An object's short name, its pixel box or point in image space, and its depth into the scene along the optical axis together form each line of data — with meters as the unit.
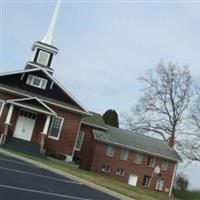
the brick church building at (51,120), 31.90
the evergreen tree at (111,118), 51.09
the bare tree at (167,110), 51.14
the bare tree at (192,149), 46.06
